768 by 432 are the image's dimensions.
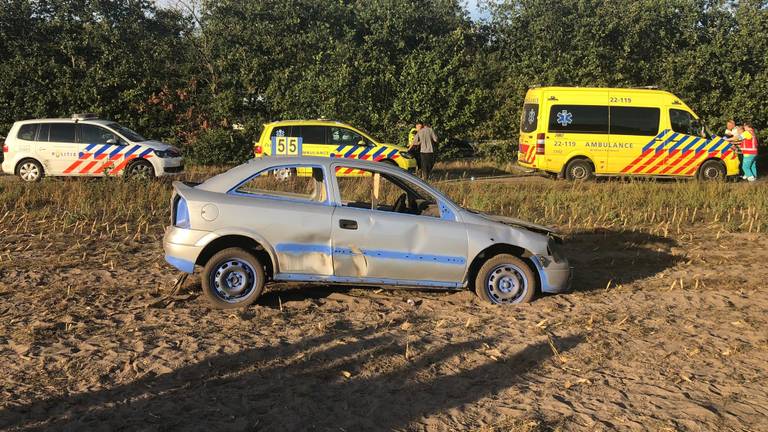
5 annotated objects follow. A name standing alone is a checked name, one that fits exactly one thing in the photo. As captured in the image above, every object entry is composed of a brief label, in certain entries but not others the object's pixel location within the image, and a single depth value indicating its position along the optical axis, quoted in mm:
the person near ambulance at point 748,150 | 19203
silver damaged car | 6746
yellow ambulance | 17891
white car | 16750
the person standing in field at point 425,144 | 18516
